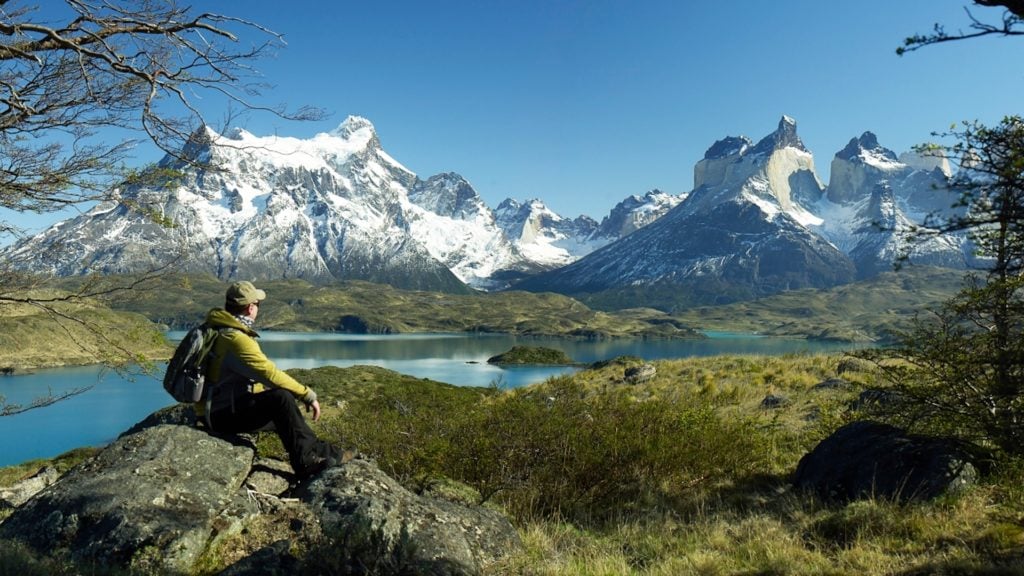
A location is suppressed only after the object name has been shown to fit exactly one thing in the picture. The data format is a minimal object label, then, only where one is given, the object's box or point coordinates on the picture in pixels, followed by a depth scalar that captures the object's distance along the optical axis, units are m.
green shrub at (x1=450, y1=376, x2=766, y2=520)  10.60
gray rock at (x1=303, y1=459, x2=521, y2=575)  5.36
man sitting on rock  7.23
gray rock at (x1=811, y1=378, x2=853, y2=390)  18.40
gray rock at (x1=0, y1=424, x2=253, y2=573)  5.57
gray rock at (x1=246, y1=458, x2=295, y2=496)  7.45
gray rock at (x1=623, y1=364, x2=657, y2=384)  27.85
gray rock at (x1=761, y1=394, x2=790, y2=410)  17.52
